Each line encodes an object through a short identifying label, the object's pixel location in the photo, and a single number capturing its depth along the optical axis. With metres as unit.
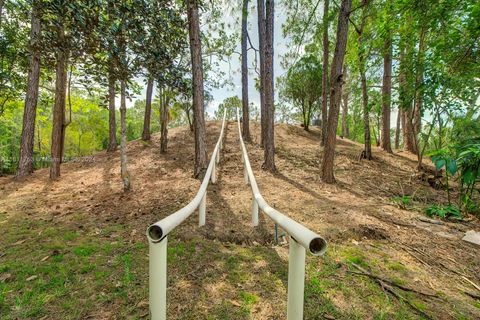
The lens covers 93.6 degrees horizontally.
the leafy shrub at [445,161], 4.00
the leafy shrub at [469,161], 3.53
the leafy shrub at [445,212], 4.12
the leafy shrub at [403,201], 4.60
